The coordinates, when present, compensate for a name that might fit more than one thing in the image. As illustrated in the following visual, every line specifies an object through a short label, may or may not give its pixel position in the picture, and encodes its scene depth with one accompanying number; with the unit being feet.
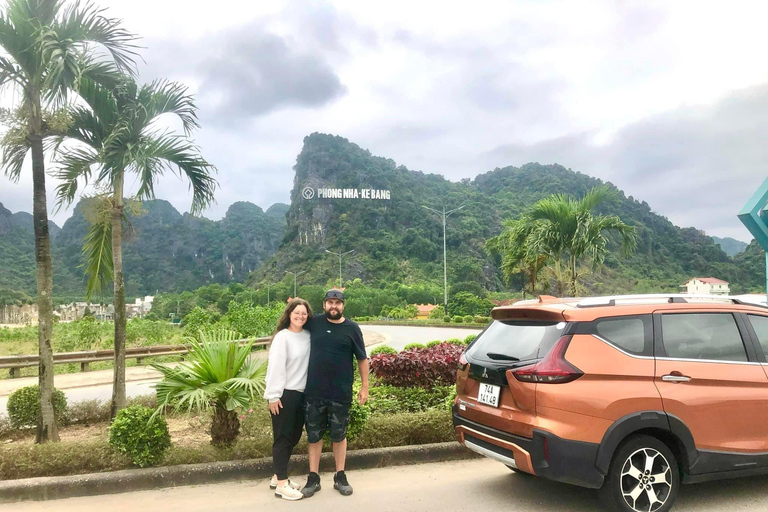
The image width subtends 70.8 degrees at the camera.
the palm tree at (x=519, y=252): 47.88
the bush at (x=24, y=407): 22.04
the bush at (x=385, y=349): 38.27
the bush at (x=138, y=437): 15.42
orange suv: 11.89
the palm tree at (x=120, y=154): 22.47
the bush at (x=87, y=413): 24.50
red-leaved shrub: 25.73
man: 14.65
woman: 14.64
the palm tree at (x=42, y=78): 18.31
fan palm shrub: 16.30
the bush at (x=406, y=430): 17.63
